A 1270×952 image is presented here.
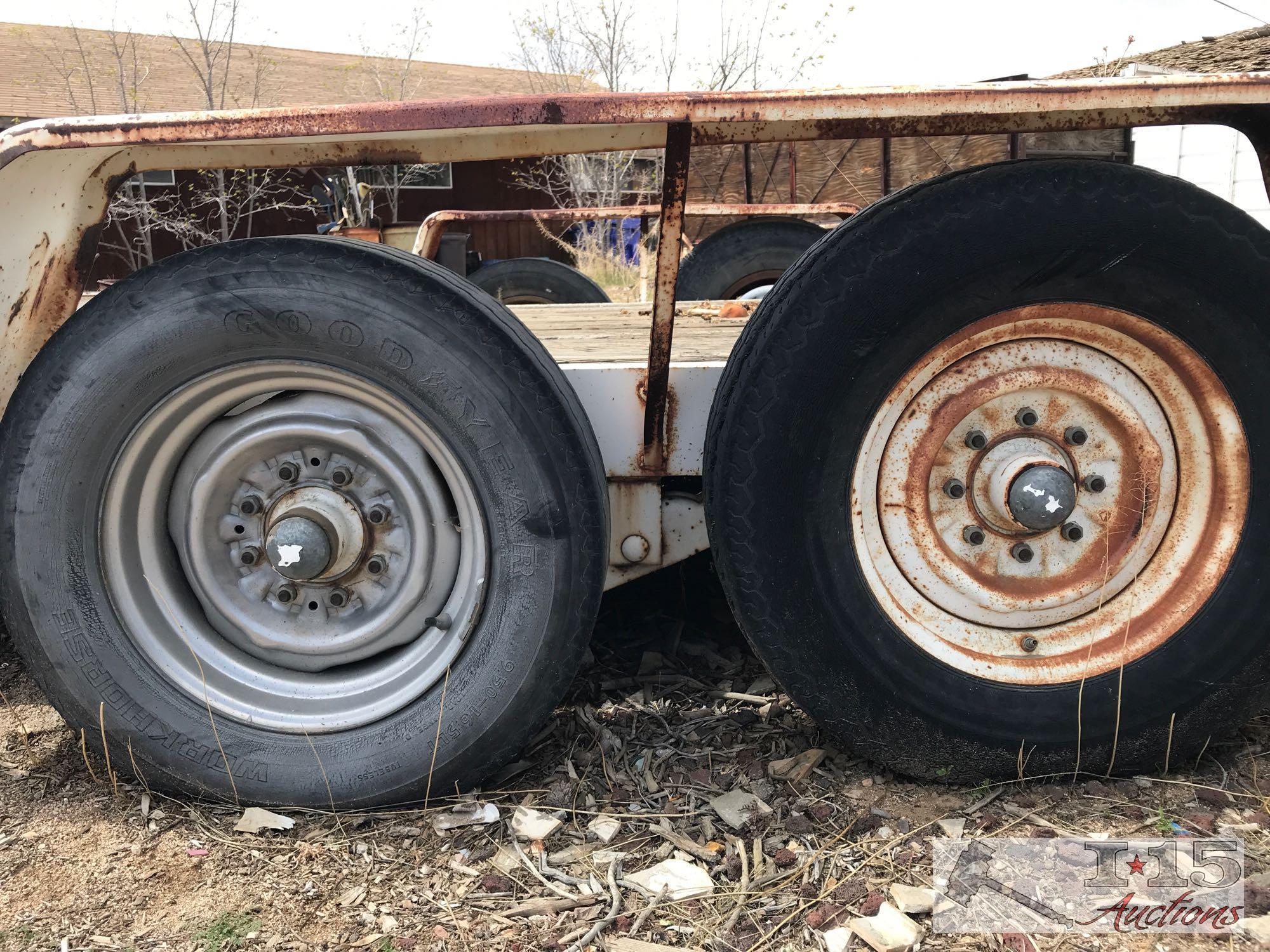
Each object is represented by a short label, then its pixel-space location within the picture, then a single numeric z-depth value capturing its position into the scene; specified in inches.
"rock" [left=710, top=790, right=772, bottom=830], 68.7
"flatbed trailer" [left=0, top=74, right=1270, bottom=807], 64.7
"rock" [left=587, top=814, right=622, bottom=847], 67.5
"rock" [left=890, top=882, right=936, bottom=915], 58.0
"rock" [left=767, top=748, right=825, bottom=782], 73.2
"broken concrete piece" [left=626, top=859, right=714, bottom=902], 61.4
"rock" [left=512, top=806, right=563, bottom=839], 67.9
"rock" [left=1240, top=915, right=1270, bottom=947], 53.7
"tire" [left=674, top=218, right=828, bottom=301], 214.1
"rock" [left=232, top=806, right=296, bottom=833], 68.7
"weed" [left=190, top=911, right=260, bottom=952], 57.1
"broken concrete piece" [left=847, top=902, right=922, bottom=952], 55.0
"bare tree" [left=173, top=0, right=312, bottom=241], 543.8
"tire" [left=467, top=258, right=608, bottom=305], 231.0
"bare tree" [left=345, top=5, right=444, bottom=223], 692.7
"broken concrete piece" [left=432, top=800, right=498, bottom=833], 68.9
